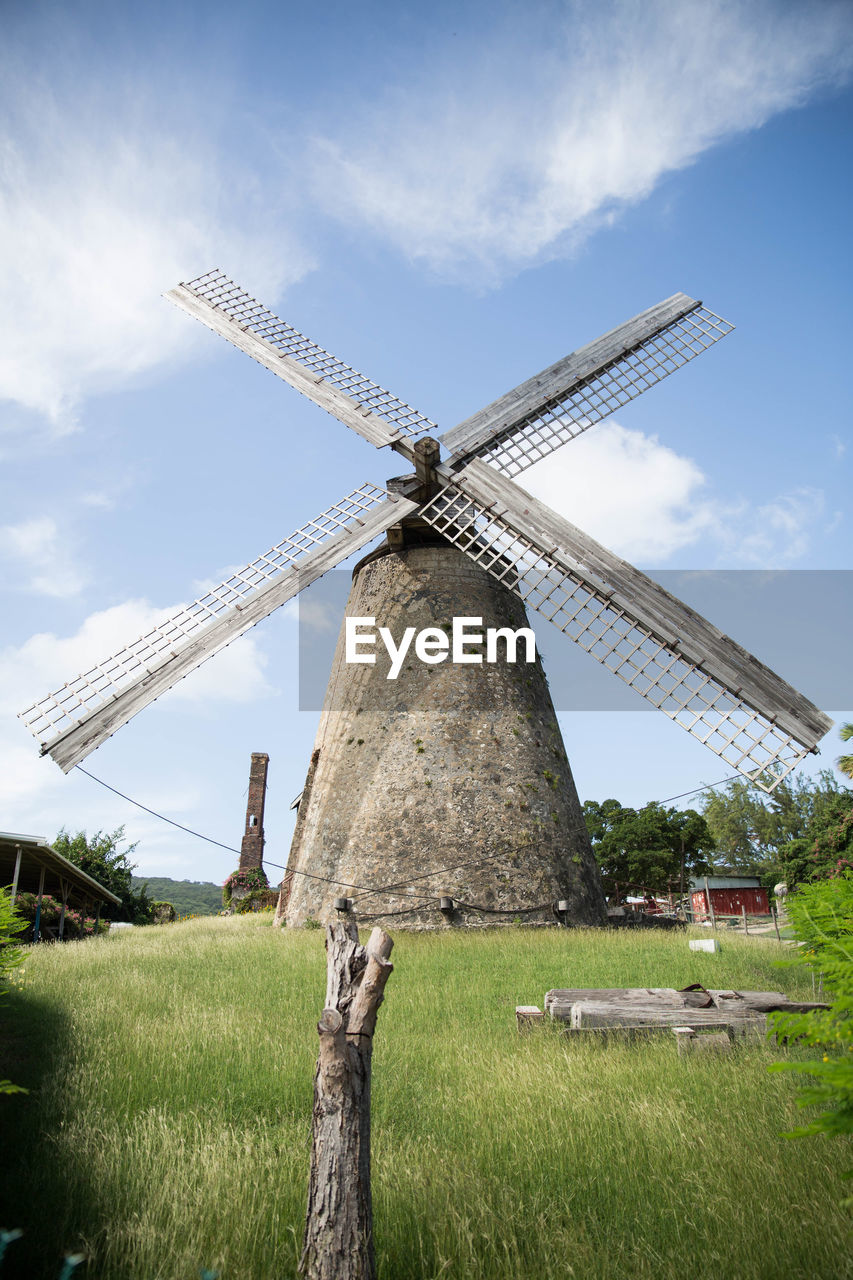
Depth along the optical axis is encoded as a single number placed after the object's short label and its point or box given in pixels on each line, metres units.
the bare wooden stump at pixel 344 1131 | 2.82
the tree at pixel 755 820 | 52.53
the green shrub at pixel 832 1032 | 2.48
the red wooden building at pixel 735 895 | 37.81
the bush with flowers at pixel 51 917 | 17.08
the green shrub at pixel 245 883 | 25.77
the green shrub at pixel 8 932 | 5.21
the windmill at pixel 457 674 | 10.84
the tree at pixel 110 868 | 26.92
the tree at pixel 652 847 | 34.53
